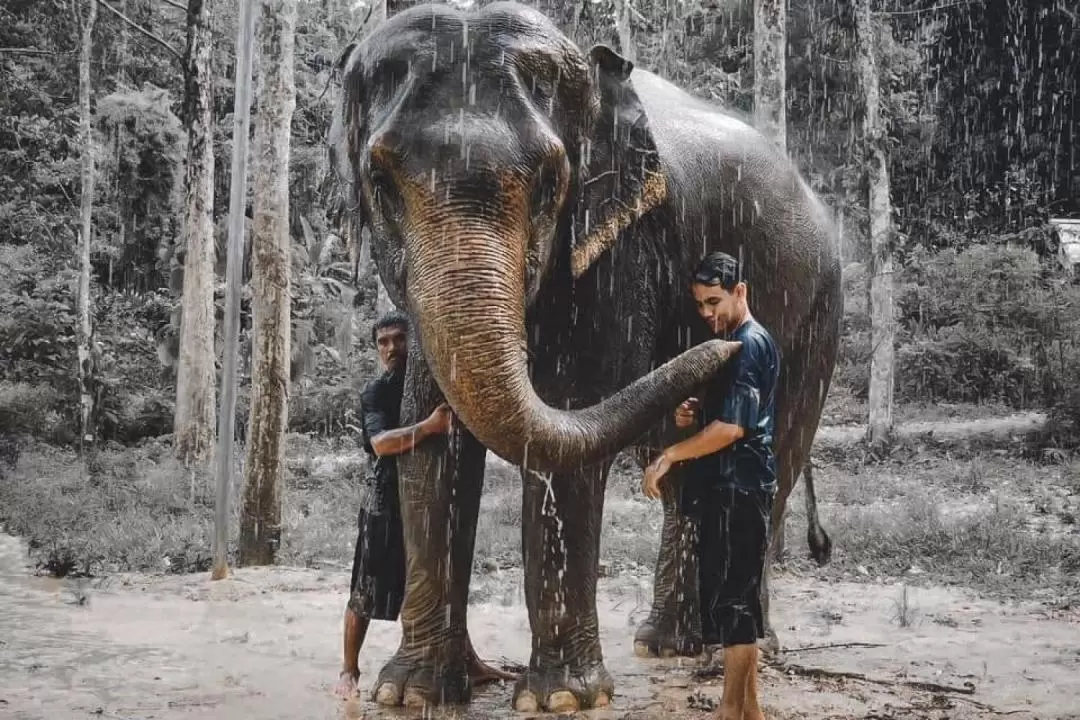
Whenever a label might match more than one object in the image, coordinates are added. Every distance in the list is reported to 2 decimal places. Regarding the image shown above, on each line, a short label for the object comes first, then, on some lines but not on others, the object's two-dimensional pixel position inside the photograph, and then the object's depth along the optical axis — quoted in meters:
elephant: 3.88
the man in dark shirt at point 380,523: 4.90
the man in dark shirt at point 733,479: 3.96
